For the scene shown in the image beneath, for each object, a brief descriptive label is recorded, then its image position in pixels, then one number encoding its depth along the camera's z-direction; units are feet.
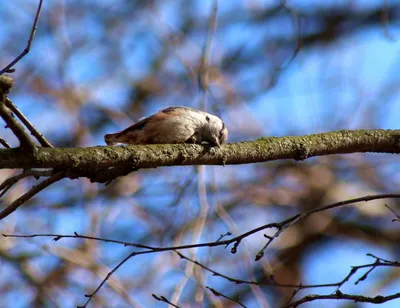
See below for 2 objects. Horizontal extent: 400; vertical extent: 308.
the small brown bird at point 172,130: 17.63
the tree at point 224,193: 30.55
